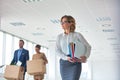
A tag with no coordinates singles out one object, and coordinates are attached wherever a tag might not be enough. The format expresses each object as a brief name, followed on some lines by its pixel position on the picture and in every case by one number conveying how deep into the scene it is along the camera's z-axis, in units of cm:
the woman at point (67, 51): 202
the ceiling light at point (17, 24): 905
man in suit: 505
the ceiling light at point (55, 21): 858
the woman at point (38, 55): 564
